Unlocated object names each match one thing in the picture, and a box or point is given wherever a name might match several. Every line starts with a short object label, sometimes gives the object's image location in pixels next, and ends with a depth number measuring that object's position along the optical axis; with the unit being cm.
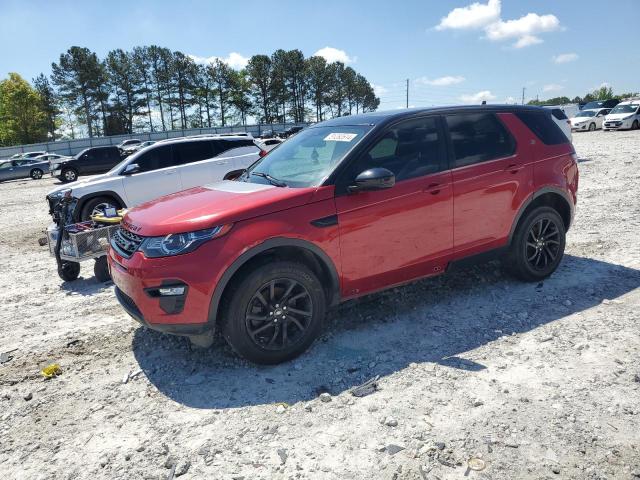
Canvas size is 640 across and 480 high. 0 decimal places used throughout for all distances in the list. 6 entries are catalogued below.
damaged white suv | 930
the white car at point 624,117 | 2772
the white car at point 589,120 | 3225
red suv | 329
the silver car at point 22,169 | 2811
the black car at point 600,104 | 3690
